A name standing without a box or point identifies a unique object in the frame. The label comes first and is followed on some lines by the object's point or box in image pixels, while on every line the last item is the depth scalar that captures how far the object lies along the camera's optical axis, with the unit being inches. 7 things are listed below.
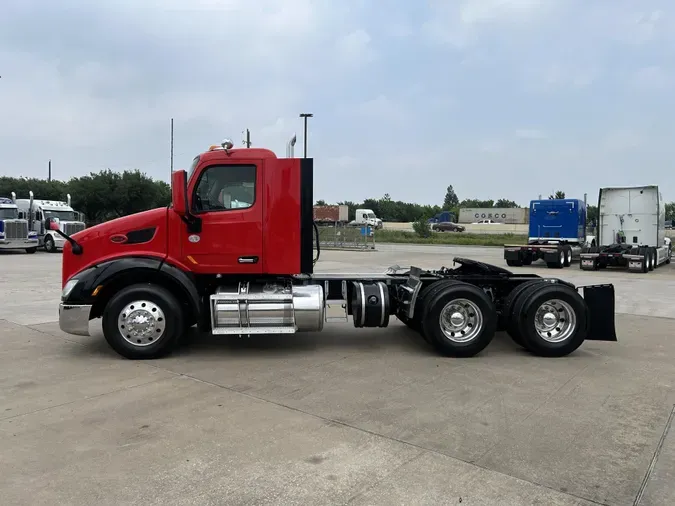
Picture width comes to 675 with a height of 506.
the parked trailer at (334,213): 2711.6
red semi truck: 261.6
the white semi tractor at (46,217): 1181.7
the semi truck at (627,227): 815.7
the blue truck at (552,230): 906.7
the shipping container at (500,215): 4281.5
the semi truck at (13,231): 1080.7
